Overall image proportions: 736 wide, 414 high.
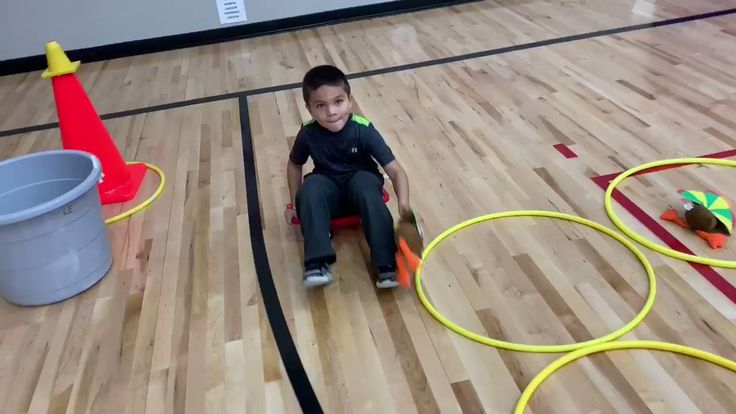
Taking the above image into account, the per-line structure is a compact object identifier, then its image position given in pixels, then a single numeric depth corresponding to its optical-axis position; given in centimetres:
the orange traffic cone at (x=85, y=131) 243
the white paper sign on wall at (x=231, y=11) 459
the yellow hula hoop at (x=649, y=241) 182
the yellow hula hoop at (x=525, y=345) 159
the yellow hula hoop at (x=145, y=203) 237
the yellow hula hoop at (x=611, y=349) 146
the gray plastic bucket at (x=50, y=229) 177
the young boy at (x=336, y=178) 184
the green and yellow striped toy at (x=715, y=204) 192
